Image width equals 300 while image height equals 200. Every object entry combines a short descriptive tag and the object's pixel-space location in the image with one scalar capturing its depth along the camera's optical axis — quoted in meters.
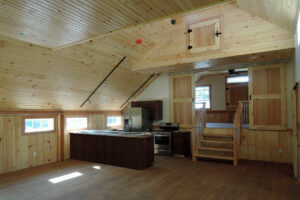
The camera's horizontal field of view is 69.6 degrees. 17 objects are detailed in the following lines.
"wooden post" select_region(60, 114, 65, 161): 6.24
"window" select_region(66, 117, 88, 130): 6.59
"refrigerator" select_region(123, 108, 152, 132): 7.17
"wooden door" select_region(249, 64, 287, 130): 5.73
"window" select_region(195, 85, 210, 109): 9.61
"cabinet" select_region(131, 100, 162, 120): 7.51
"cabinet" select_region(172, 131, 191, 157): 6.63
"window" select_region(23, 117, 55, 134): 5.52
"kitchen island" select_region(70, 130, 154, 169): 5.28
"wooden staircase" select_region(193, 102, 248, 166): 5.79
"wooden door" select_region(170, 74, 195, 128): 7.04
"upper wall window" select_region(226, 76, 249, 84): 9.16
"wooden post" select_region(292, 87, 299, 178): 4.36
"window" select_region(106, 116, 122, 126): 7.95
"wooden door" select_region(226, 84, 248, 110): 9.02
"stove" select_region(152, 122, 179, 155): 6.76
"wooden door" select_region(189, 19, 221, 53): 5.12
